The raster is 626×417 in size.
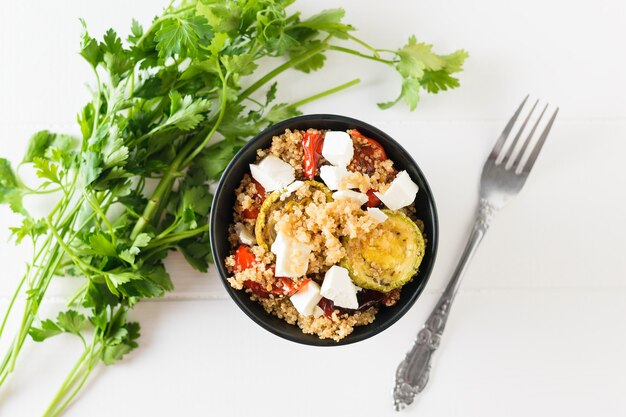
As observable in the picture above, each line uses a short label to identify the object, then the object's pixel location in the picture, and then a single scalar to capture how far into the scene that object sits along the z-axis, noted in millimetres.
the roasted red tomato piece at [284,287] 434
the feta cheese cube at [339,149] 439
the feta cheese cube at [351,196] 428
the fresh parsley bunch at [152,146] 463
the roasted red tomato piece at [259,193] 454
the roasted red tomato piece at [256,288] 440
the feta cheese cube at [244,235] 448
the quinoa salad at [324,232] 425
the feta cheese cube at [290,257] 422
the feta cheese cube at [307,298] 431
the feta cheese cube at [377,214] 428
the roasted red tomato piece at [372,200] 442
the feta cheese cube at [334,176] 434
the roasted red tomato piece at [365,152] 450
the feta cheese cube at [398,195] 439
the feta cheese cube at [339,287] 422
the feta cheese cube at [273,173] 444
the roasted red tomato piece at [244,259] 440
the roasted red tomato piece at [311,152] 448
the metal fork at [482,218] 509
